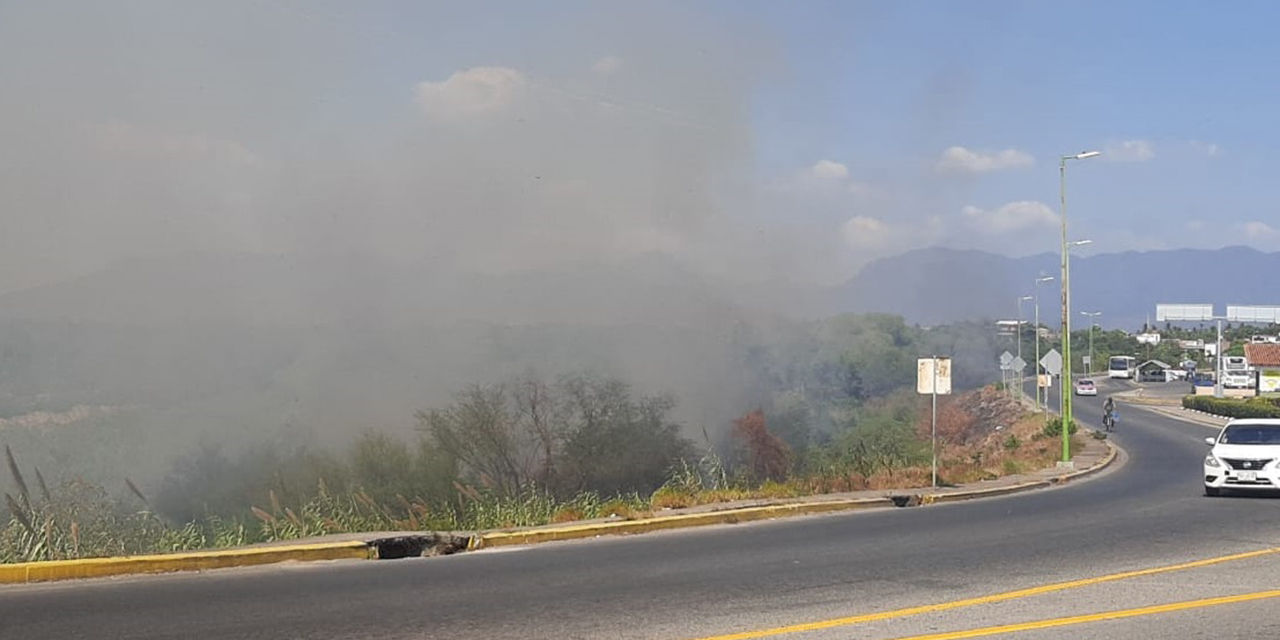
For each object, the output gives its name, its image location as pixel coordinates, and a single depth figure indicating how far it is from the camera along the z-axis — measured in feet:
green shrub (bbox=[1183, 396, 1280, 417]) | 172.24
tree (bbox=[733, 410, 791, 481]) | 102.57
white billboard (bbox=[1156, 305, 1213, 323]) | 311.27
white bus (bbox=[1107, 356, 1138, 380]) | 399.85
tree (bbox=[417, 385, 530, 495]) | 82.02
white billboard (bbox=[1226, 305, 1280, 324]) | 296.30
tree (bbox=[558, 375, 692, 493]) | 90.07
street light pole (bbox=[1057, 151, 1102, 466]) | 101.15
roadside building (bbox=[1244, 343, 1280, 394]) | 260.83
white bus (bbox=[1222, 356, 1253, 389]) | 293.84
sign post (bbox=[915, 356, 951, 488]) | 71.15
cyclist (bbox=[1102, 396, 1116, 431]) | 171.94
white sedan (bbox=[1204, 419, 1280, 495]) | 64.28
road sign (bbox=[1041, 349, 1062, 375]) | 120.67
